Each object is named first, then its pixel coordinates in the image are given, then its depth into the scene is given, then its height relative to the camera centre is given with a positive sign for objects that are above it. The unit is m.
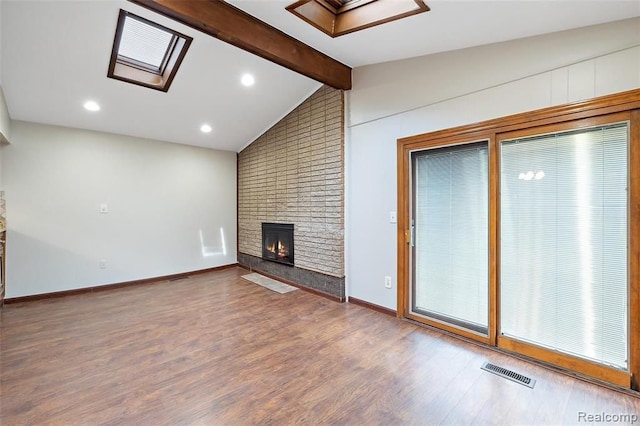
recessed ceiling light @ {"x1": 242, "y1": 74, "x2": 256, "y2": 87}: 3.42 +1.63
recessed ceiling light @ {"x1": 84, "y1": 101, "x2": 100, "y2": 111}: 3.54 +1.37
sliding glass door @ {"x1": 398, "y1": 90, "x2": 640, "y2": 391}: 1.89 -0.18
